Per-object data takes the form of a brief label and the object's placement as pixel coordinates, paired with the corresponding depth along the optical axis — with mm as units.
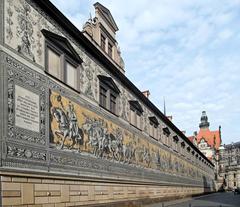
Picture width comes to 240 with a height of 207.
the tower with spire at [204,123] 120375
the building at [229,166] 111612
